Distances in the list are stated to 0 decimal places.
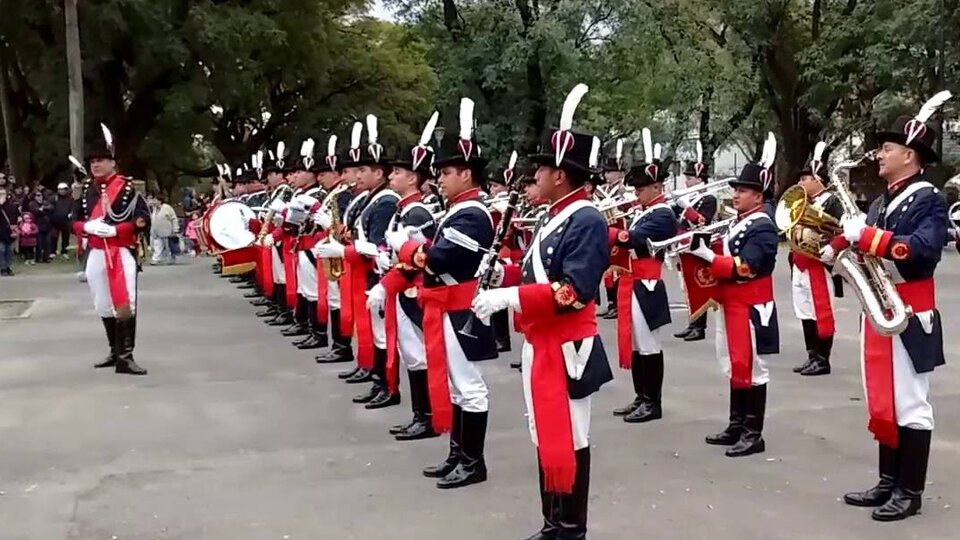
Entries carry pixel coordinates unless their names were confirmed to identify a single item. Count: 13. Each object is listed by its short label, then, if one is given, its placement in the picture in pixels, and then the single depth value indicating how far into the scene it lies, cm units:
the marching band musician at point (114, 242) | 1002
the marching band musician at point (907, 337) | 563
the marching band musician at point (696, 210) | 1096
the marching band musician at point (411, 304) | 729
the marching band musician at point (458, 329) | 652
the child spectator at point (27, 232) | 2341
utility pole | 2570
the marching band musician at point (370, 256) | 850
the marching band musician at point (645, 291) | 821
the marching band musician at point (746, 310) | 713
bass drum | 1358
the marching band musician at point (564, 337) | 499
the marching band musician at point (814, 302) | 1009
